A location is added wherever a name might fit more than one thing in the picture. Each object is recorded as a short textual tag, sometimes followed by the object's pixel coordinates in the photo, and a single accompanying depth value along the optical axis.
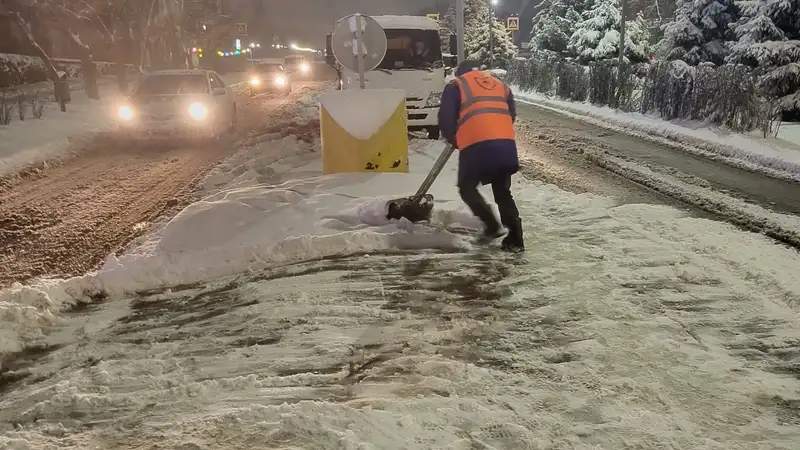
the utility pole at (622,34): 25.69
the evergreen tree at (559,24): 36.06
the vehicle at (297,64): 51.66
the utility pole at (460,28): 17.03
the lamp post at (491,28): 40.09
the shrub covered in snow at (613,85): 21.88
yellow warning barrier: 8.24
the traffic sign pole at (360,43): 8.34
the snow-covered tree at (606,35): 30.25
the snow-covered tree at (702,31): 20.19
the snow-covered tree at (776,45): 16.98
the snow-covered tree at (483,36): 48.53
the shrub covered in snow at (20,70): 26.80
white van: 13.84
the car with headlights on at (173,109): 13.77
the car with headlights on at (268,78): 34.12
